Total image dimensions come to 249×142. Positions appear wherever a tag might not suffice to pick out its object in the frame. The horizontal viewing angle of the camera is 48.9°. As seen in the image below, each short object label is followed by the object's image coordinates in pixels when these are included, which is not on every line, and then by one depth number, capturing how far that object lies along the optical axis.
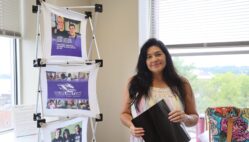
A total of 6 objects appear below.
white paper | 2.18
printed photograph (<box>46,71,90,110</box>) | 2.09
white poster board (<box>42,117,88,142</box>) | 2.02
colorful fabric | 1.69
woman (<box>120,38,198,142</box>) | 1.83
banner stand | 1.96
